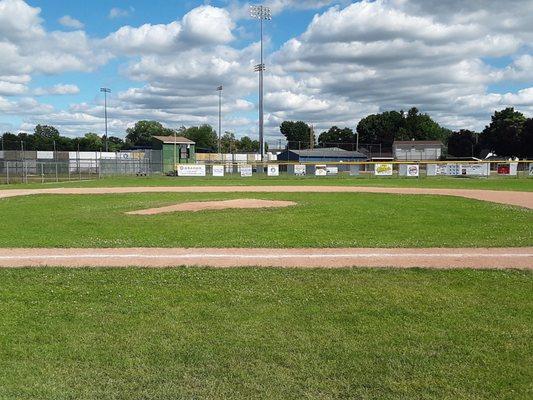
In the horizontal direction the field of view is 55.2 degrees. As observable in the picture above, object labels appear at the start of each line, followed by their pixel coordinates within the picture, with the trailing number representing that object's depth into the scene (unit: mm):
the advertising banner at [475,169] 52938
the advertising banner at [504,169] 54456
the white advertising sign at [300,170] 59781
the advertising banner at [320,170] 57675
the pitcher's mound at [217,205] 18859
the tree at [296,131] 173000
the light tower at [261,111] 68062
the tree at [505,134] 96250
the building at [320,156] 98500
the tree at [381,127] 152125
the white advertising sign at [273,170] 57050
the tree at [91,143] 132750
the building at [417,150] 114938
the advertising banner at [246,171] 58125
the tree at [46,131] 156825
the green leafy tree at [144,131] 163125
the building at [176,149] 85688
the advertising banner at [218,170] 58400
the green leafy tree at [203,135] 163250
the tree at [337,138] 149962
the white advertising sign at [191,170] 57750
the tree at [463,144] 120375
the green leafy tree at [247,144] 167375
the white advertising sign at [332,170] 60150
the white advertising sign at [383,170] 55531
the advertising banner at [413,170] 53625
